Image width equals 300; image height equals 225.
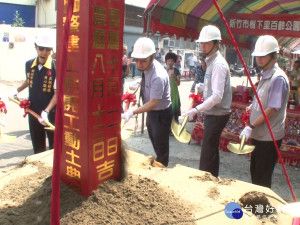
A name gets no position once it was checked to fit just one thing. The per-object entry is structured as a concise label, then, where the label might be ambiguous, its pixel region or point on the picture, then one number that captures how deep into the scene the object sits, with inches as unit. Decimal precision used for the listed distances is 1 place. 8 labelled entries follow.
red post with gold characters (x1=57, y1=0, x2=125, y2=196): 58.0
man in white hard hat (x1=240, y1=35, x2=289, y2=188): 93.0
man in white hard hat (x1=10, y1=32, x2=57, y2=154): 112.9
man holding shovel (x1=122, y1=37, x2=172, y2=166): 108.1
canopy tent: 187.6
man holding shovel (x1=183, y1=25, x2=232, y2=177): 104.7
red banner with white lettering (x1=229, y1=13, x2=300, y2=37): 199.6
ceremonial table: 168.2
